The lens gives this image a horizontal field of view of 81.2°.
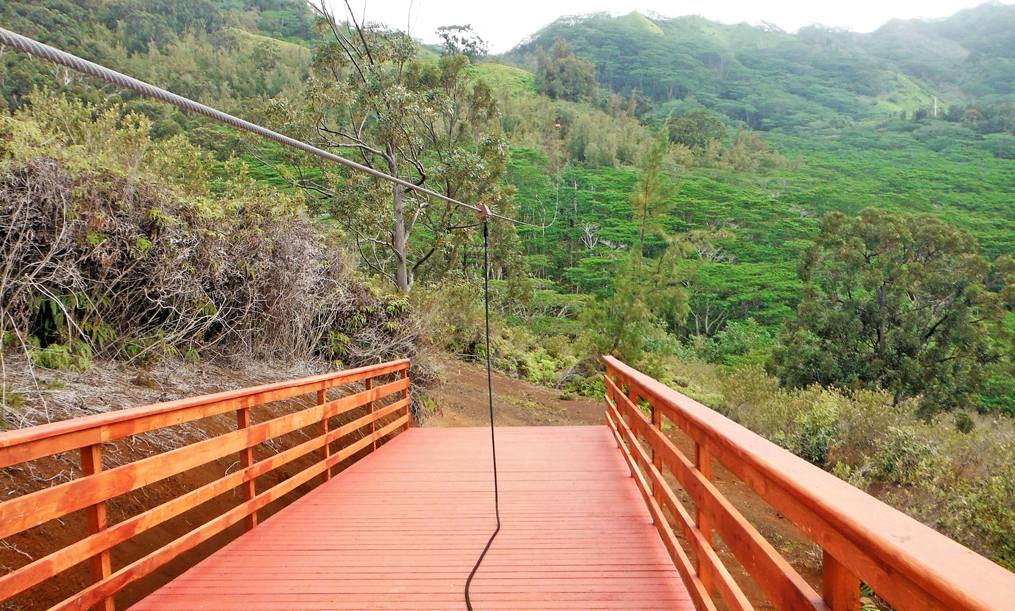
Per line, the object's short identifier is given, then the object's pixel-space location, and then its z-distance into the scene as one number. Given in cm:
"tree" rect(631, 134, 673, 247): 1816
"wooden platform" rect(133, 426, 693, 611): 249
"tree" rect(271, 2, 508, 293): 1245
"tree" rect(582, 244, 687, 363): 1430
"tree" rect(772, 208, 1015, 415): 1684
